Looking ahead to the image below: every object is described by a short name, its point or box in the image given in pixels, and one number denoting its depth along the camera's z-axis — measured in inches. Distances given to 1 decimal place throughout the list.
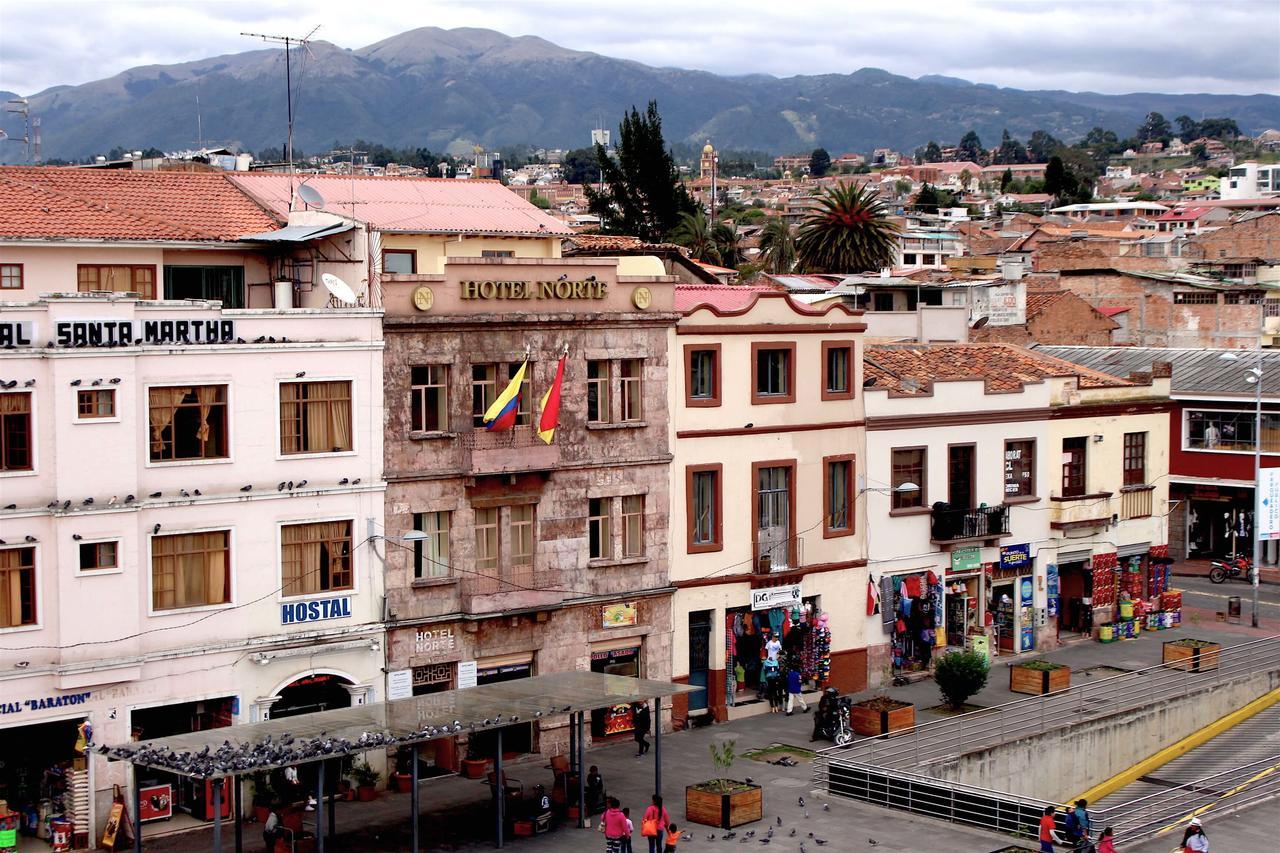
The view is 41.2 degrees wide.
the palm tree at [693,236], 3703.2
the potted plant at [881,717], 1724.9
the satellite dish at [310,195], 1664.6
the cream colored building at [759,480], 1790.1
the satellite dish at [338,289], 1574.8
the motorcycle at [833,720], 1716.3
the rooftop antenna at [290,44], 1745.8
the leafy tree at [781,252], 4471.0
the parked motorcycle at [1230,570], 2691.9
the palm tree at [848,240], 3863.2
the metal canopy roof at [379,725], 1216.8
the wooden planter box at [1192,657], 2015.3
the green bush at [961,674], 1800.0
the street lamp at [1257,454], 2341.3
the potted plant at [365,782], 1524.4
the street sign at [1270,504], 2370.8
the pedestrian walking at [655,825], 1315.2
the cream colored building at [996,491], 1973.4
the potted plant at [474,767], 1598.2
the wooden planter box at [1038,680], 1925.4
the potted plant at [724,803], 1440.7
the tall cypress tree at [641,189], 3794.3
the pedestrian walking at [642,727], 1681.8
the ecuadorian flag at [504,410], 1619.1
